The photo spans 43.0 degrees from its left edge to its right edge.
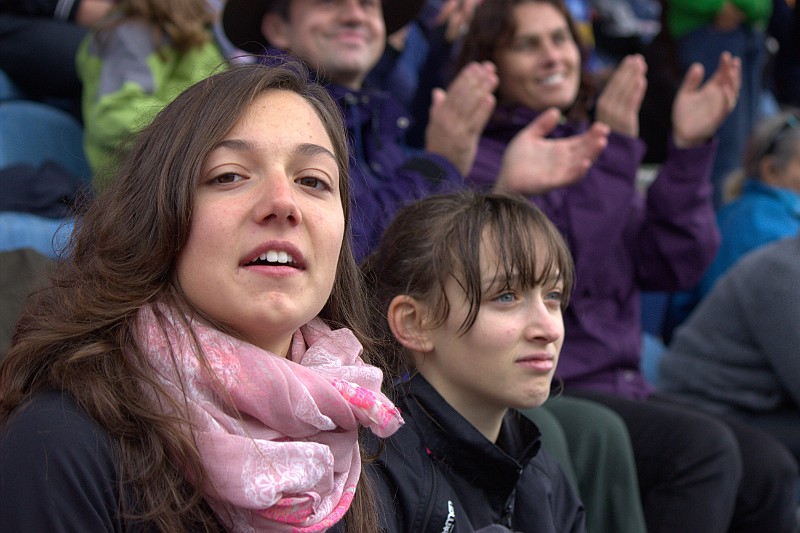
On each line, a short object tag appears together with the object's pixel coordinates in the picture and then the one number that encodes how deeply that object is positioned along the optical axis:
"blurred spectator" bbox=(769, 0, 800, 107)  5.93
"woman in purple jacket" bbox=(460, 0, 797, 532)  2.90
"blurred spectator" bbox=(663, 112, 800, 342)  4.42
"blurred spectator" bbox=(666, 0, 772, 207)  5.29
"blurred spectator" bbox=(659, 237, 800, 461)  3.46
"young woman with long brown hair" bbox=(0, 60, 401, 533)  1.40
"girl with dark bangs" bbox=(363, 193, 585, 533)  2.08
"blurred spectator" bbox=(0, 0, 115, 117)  3.88
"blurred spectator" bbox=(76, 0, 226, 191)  3.44
